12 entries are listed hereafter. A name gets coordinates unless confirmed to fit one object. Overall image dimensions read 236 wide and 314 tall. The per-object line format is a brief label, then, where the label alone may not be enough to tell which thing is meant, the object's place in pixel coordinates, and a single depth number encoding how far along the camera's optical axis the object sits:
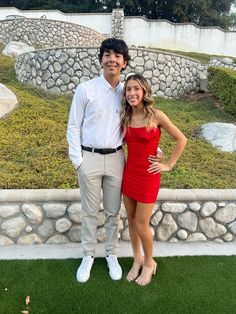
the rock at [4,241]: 2.24
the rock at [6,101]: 4.08
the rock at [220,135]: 3.68
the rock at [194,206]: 2.33
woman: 1.64
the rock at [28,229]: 2.25
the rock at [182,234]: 2.36
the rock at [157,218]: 2.31
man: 1.66
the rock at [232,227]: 2.38
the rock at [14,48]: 8.09
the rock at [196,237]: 2.37
